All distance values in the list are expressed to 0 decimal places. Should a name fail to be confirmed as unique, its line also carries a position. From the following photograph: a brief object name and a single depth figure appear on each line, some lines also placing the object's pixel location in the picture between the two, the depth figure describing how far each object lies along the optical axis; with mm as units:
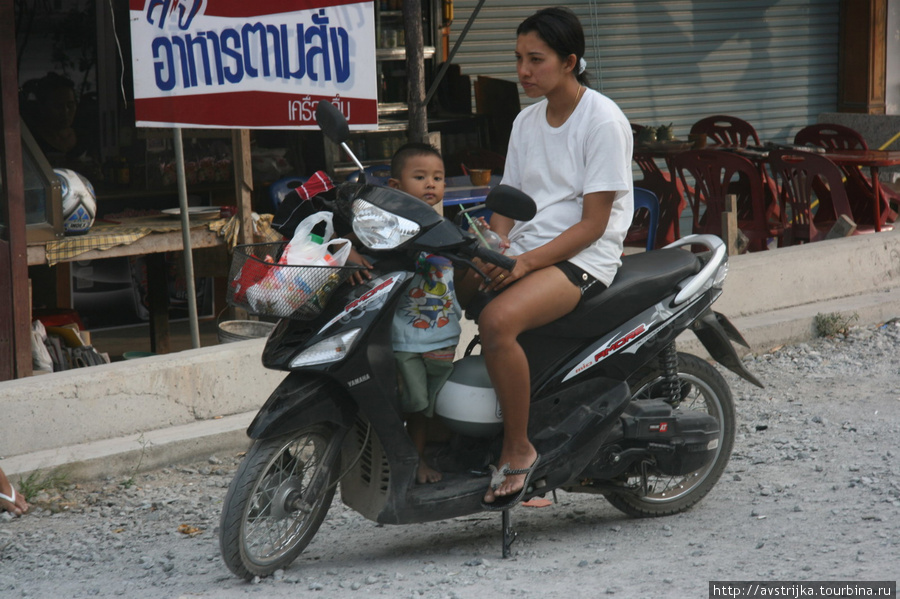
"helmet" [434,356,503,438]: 7117
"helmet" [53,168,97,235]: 11422
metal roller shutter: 20453
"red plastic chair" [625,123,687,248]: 16516
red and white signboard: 11048
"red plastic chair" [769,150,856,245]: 15434
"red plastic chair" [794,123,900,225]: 17219
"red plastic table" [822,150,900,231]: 16328
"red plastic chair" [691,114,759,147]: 20312
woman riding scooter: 6828
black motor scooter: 6602
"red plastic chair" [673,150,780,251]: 15829
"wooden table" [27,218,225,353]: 11398
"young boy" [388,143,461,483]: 6977
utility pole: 12648
